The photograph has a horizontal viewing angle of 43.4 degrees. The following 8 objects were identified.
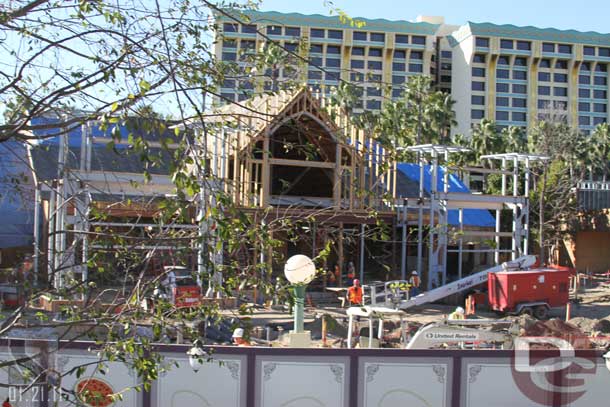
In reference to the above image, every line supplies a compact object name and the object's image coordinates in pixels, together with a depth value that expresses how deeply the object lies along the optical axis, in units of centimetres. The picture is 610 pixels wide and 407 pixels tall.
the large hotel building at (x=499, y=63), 8500
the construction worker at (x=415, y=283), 2467
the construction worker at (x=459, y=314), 1597
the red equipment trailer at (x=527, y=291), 2361
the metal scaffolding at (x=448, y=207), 2731
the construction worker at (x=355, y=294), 2181
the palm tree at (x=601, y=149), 5884
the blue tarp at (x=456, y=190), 3578
